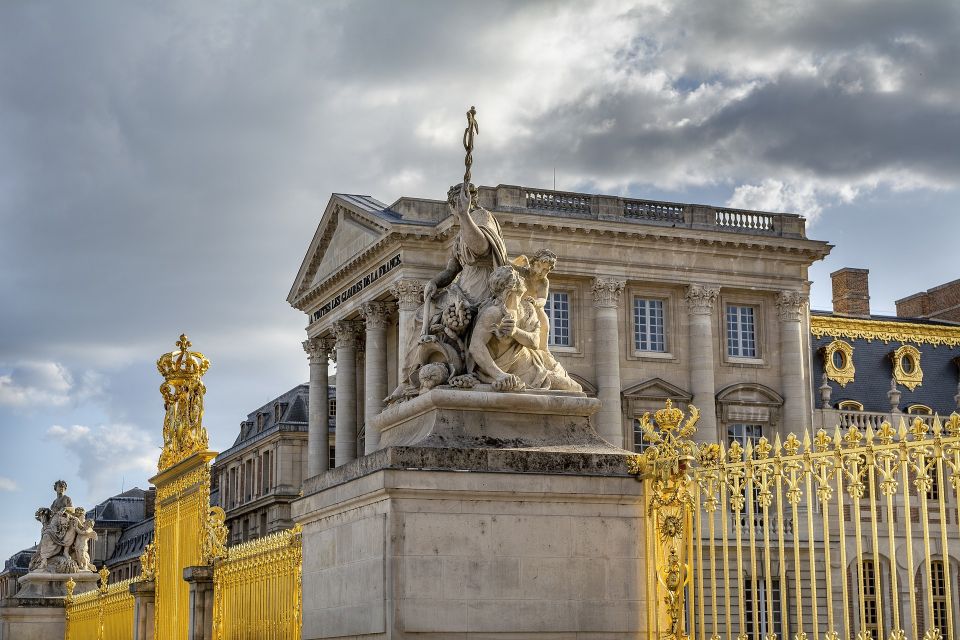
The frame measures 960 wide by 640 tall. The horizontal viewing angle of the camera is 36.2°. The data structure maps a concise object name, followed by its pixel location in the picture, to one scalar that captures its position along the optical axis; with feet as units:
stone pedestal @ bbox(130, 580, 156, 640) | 59.21
